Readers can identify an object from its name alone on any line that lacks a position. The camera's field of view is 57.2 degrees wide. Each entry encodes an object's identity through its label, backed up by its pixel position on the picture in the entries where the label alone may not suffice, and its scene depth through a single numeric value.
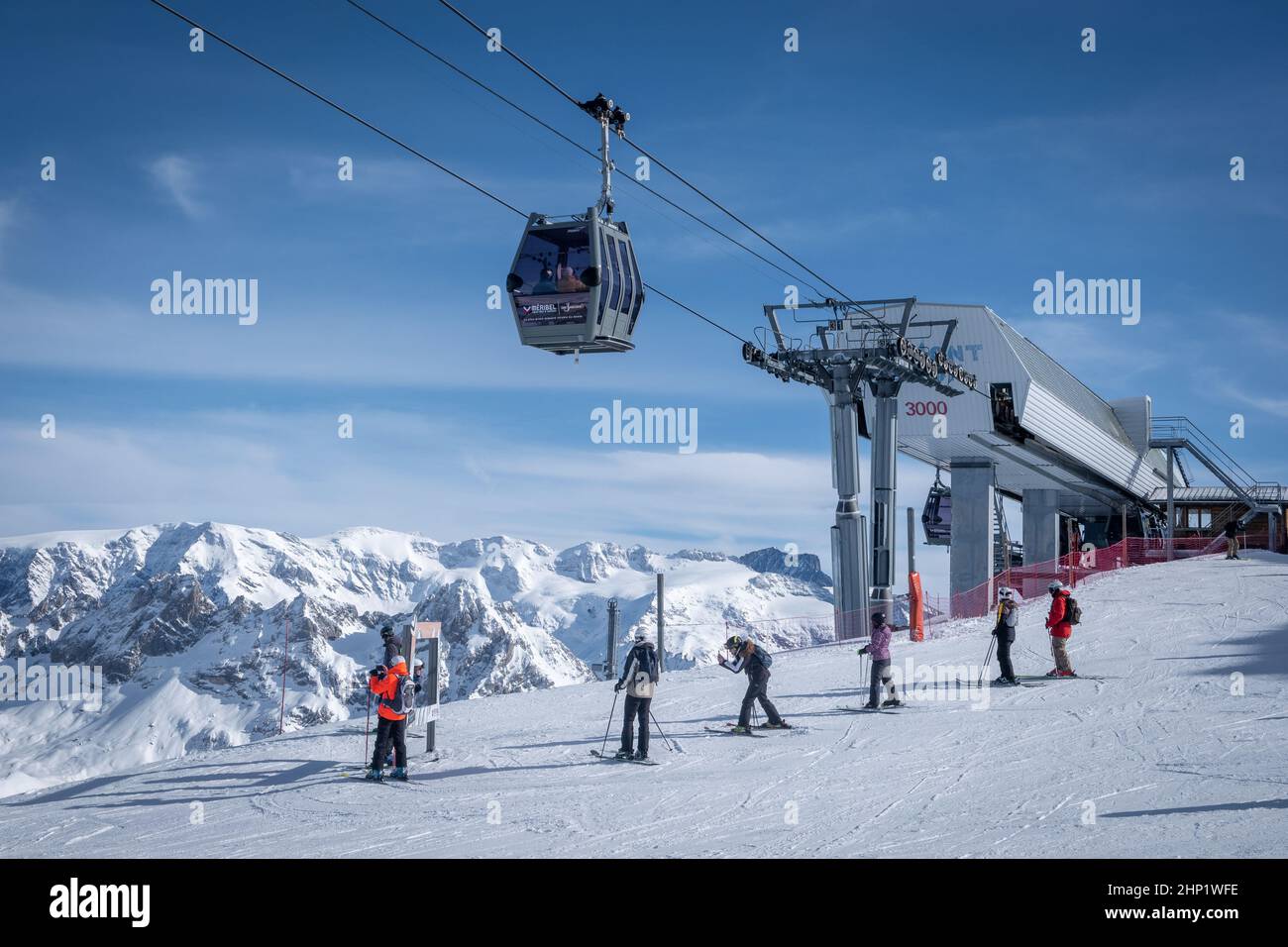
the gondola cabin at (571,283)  18.72
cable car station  36.97
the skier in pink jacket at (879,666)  18.25
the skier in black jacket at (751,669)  16.27
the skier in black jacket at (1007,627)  19.77
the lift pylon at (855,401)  36.34
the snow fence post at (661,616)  25.59
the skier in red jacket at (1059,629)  19.92
